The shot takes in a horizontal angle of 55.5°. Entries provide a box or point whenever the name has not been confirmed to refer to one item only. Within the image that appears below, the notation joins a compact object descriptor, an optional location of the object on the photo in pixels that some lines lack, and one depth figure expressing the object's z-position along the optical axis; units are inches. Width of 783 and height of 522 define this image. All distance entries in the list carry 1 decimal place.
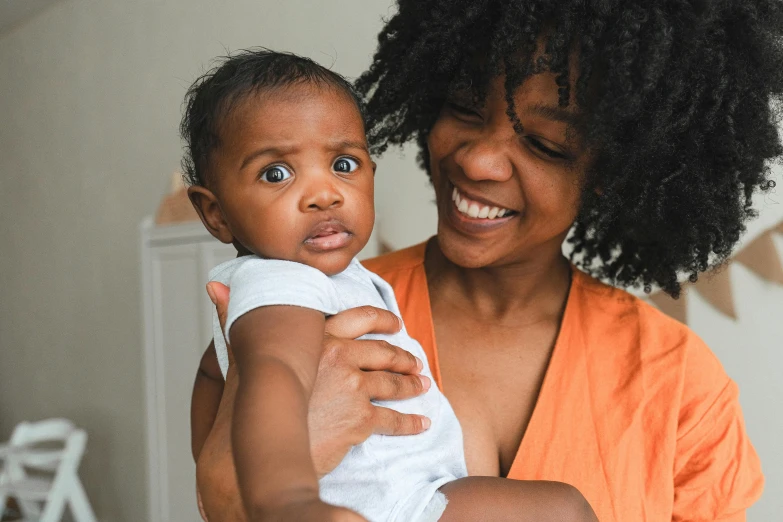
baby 31.4
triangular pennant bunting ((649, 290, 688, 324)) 81.6
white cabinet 103.9
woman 45.3
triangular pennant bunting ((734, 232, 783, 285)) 74.8
